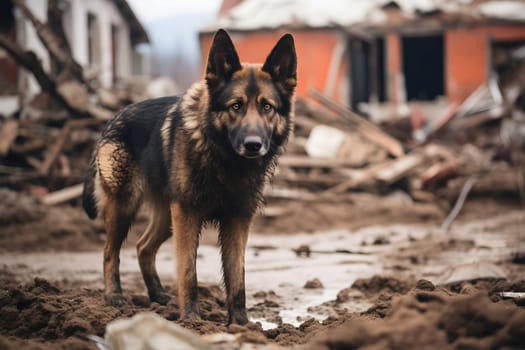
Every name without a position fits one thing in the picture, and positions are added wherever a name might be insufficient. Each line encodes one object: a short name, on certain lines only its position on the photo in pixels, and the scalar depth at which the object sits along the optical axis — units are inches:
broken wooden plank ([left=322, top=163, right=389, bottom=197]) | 548.7
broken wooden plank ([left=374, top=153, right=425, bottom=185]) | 550.9
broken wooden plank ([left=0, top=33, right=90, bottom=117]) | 503.8
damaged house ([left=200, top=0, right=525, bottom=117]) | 891.4
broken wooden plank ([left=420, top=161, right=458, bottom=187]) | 561.0
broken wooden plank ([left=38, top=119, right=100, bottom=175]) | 519.2
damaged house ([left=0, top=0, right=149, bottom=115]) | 660.1
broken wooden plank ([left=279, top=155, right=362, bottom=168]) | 581.3
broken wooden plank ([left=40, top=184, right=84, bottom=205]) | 468.8
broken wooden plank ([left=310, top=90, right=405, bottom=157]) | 616.4
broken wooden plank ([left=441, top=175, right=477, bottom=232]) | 488.7
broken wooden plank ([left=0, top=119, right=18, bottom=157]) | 523.5
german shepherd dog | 197.8
